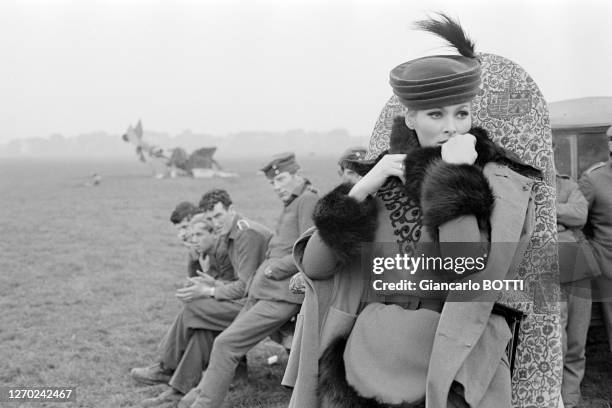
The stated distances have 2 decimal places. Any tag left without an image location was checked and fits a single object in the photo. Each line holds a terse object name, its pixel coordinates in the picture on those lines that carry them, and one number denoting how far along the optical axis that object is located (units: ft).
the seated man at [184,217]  18.15
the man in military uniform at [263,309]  15.40
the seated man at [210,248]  17.75
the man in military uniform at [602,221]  15.25
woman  6.52
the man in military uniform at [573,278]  14.98
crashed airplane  98.02
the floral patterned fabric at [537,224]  7.89
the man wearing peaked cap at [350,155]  16.69
